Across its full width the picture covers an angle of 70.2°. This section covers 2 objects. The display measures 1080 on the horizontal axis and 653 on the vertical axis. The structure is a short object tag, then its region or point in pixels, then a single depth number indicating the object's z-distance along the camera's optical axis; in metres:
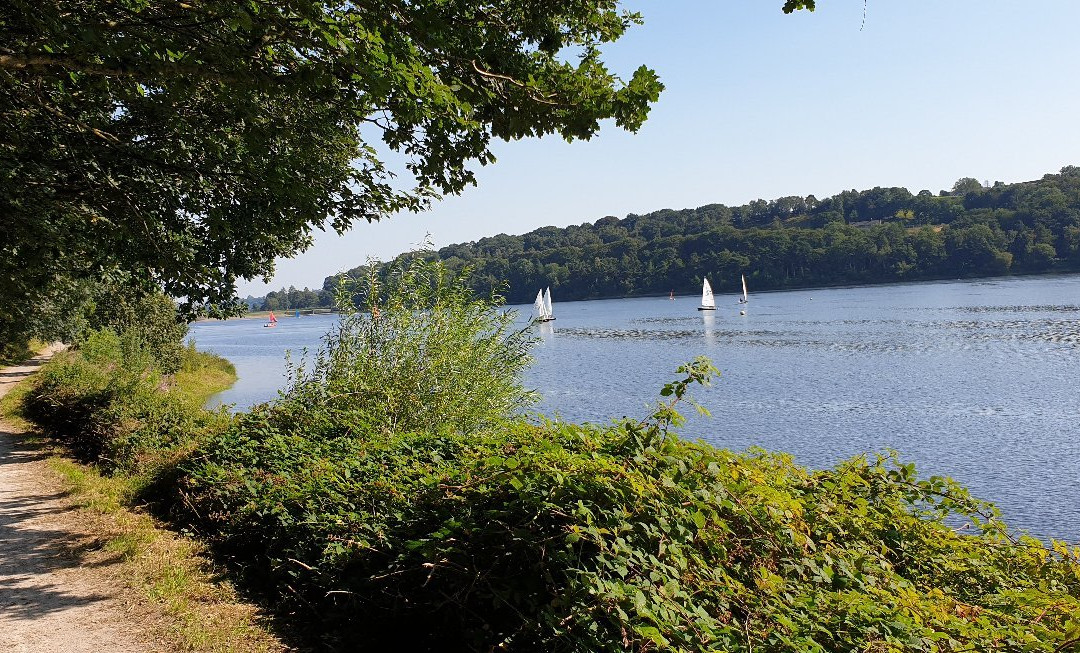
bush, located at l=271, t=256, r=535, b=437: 12.46
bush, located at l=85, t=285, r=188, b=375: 34.12
